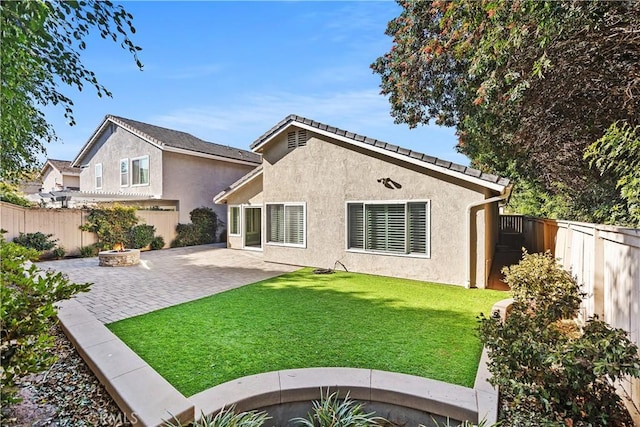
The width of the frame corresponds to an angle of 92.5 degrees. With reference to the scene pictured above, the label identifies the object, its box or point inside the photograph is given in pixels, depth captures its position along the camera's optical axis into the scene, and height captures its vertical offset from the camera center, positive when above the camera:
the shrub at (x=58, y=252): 16.09 -2.07
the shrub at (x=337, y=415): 3.71 -2.53
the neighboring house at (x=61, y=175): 31.22 +3.94
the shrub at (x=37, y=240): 15.04 -1.38
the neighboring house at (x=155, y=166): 21.45 +3.67
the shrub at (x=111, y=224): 17.44 -0.63
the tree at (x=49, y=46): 3.21 +2.36
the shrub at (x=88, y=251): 17.02 -2.14
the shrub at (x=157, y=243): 20.03 -1.98
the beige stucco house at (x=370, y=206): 10.80 +0.29
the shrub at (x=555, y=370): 3.37 -1.88
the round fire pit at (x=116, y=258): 14.05 -2.11
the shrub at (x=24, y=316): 3.11 -1.16
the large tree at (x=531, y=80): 5.99 +3.52
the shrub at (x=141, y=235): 18.92 -1.42
